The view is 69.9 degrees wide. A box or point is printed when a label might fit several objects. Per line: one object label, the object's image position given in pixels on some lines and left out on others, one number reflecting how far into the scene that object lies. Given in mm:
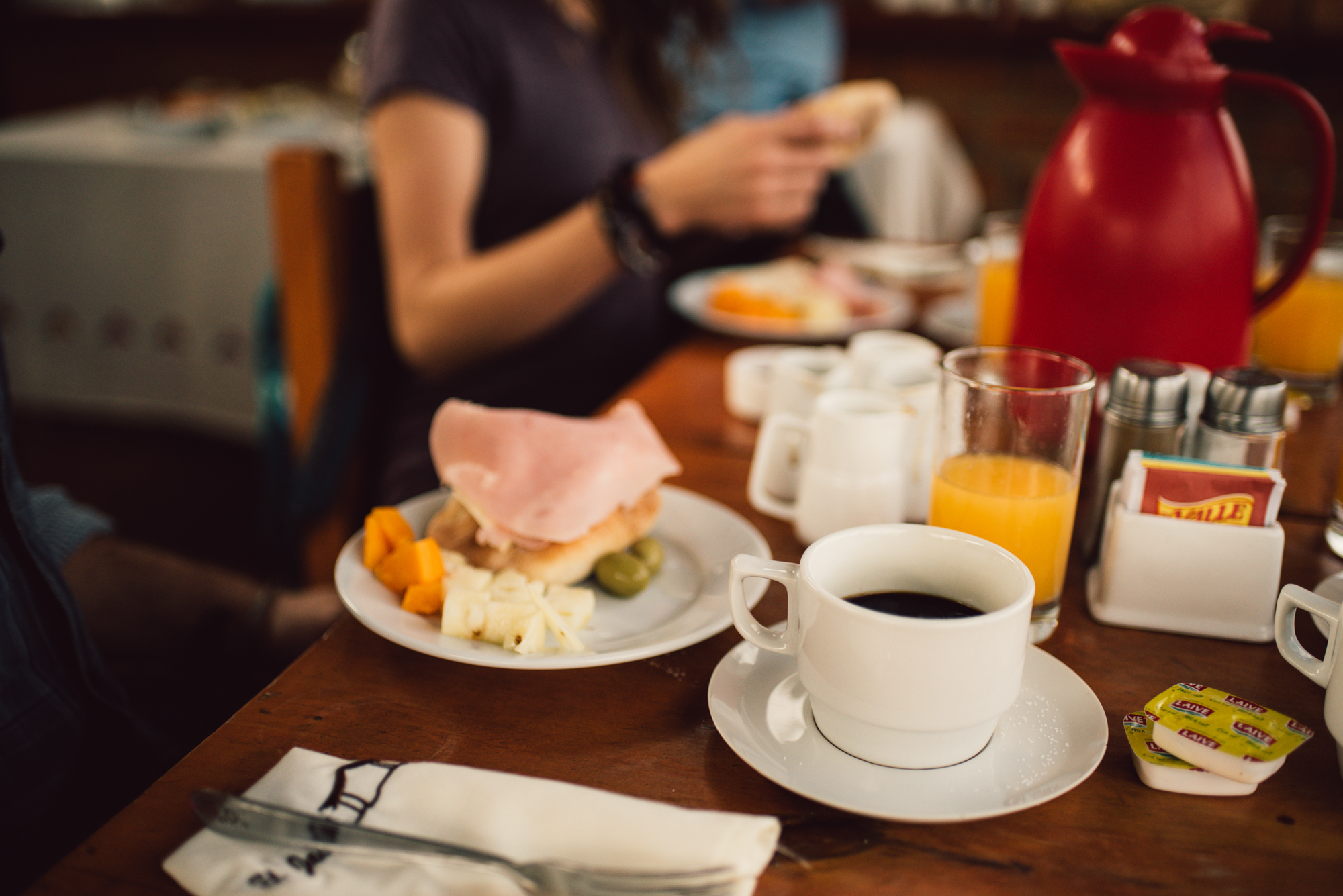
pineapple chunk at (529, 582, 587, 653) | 588
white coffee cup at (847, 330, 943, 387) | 928
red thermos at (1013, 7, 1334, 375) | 807
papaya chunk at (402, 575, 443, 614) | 627
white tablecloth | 2518
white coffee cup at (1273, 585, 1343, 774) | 480
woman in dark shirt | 1209
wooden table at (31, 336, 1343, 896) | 443
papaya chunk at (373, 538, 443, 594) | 633
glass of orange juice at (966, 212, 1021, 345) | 1167
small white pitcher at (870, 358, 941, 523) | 784
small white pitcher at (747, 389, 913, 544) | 731
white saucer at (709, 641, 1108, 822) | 466
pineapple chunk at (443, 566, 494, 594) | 640
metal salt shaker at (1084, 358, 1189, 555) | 699
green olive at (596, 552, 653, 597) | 682
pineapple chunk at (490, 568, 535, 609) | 627
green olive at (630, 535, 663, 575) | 713
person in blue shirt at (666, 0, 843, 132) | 2506
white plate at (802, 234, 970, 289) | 1659
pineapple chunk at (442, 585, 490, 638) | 599
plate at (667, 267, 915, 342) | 1334
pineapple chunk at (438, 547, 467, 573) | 664
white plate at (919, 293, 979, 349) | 1322
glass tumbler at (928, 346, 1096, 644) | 630
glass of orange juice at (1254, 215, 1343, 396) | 1051
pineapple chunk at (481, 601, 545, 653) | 583
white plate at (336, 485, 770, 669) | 577
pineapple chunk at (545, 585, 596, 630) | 625
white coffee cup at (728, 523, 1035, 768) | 467
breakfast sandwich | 669
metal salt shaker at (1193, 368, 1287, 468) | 688
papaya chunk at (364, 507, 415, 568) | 673
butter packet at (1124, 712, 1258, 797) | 491
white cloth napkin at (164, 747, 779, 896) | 415
